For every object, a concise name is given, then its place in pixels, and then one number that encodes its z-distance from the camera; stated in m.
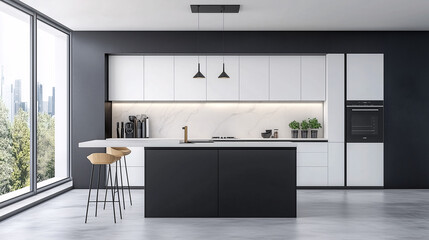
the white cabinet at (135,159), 7.73
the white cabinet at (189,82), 7.87
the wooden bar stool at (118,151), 5.93
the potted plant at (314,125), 7.86
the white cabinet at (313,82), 7.84
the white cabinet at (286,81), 7.85
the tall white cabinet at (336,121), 7.70
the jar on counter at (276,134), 8.06
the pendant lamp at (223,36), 6.25
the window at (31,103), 5.80
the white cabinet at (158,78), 7.87
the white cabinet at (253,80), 7.86
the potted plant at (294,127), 7.95
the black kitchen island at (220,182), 5.39
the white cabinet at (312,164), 7.71
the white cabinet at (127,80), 7.87
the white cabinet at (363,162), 7.69
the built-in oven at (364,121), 7.69
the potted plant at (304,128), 7.90
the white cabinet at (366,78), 7.70
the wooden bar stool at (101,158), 5.19
